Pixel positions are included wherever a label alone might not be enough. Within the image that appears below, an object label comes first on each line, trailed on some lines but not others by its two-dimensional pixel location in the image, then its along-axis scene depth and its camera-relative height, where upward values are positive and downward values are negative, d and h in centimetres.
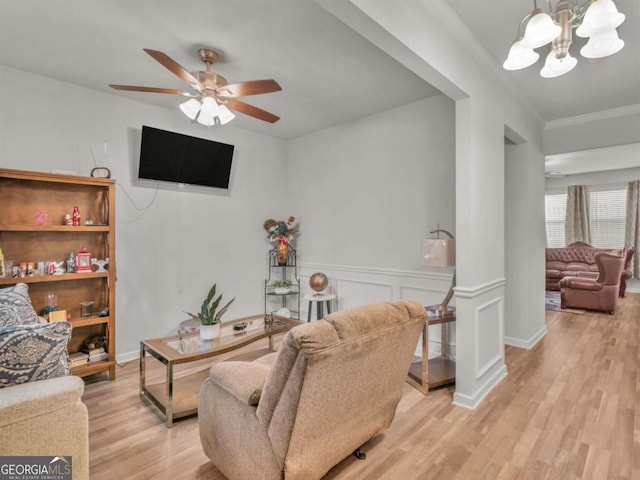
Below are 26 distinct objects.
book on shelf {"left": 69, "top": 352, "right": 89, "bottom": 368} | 279 -100
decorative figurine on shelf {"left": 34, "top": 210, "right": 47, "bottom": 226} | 279 +20
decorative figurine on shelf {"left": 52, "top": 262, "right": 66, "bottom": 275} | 282 -24
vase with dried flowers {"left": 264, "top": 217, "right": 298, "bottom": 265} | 461 +11
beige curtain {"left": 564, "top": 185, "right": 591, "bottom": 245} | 774 +61
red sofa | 664 -47
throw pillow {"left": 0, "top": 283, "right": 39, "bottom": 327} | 185 -40
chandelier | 165 +110
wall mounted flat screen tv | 347 +92
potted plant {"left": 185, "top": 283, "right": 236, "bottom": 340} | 266 -65
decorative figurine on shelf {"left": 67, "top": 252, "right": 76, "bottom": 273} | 291 -21
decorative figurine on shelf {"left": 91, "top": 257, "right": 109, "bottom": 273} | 302 -20
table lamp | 281 -11
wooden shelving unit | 276 +3
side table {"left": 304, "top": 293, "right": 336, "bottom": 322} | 399 -70
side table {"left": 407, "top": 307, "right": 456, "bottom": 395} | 272 -115
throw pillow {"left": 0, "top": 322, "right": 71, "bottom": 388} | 119 -41
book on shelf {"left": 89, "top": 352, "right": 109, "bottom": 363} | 290 -101
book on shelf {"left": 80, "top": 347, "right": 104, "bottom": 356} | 292 -97
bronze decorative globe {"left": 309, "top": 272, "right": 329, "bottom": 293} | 405 -49
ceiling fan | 229 +108
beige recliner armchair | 136 -72
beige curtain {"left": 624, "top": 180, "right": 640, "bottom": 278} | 704 +48
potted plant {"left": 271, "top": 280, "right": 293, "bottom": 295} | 437 -60
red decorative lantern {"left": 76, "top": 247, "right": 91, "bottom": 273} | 292 -18
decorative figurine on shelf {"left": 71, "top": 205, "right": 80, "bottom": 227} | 294 +21
